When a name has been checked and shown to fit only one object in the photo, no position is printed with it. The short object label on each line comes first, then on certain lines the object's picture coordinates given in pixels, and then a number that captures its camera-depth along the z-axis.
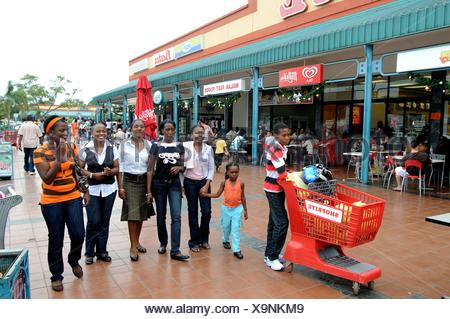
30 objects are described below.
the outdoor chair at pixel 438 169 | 9.49
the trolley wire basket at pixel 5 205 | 3.76
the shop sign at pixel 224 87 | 13.67
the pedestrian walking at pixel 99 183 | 4.38
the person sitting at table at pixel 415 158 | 8.43
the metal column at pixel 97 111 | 35.99
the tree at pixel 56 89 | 42.12
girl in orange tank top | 4.73
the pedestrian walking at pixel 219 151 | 12.09
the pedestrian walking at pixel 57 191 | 3.65
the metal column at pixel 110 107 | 30.40
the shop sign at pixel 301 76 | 10.48
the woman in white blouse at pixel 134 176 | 4.56
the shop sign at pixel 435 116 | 11.09
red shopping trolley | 3.61
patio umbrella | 6.79
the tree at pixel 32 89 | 41.28
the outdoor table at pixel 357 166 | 10.07
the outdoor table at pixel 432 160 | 9.16
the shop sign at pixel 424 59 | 7.79
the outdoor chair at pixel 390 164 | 9.77
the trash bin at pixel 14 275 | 2.50
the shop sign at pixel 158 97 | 20.40
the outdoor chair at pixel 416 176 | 8.41
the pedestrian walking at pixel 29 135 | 10.98
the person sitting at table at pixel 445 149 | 9.81
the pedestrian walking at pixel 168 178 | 4.55
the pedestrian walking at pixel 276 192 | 4.05
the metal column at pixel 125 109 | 25.28
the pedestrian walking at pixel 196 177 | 4.78
